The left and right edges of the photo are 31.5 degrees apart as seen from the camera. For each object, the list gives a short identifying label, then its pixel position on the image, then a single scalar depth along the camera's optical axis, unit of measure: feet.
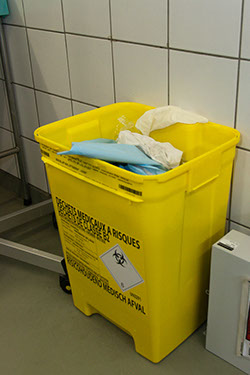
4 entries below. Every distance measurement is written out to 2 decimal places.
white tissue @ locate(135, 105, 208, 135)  4.17
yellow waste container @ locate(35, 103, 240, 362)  3.53
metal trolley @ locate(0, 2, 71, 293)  5.23
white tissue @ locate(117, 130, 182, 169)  3.86
